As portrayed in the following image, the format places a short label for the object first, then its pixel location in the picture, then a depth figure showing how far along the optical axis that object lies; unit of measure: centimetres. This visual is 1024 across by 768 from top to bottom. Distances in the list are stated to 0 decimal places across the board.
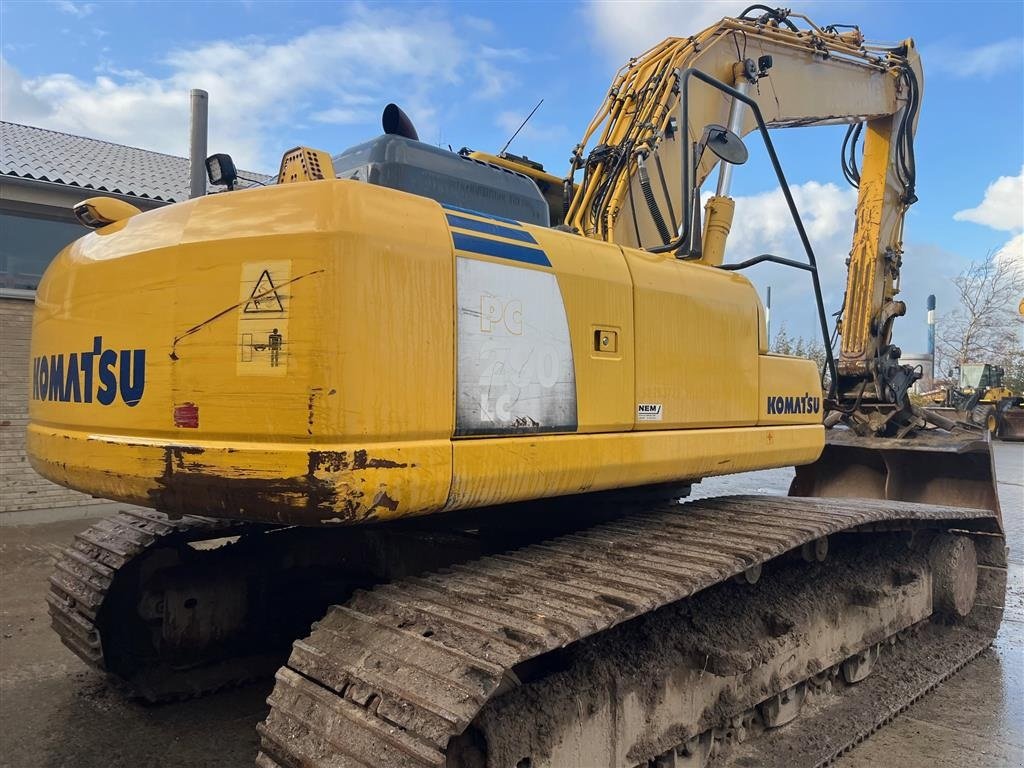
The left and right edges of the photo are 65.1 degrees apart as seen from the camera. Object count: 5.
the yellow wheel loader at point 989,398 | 2412
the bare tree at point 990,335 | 3775
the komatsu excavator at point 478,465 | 204
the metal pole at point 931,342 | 3780
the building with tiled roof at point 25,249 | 768
